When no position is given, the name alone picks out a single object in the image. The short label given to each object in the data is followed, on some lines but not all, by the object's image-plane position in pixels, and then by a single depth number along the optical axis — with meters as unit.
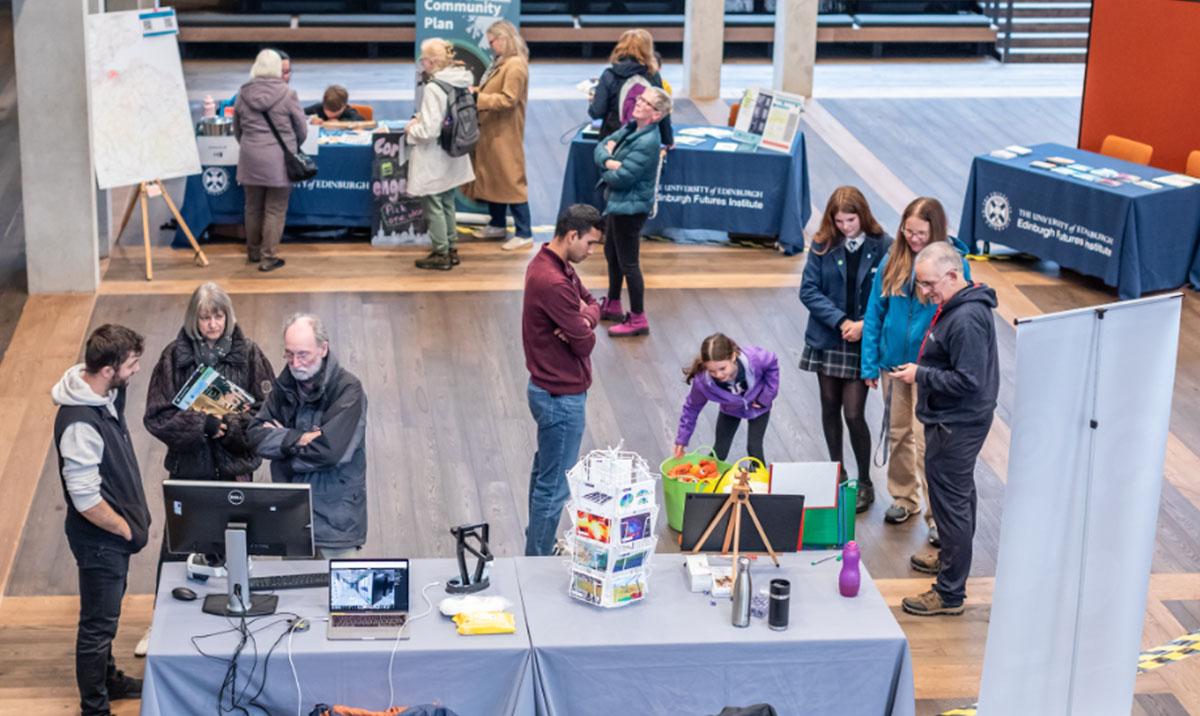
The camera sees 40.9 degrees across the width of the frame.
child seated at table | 11.57
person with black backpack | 10.45
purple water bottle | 5.46
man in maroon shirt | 6.34
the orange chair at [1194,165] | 10.96
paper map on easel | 9.98
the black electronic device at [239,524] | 5.23
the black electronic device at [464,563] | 5.42
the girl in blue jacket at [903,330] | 6.67
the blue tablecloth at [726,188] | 11.26
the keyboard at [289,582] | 5.41
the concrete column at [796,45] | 16.52
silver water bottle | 5.27
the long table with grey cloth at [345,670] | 5.05
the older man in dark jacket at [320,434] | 5.65
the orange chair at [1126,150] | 11.41
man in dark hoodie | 6.15
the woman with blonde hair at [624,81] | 10.59
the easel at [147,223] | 10.44
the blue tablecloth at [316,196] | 11.06
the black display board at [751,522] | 5.57
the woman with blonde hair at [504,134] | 10.82
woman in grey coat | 10.33
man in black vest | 5.34
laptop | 5.21
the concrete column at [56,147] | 9.77
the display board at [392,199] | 11.14
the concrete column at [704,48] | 16.56
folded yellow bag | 5.18
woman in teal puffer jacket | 9.10
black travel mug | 5.27
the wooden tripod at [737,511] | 5.51
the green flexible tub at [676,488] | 7.07
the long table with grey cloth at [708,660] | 5.19
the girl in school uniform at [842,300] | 7.00
